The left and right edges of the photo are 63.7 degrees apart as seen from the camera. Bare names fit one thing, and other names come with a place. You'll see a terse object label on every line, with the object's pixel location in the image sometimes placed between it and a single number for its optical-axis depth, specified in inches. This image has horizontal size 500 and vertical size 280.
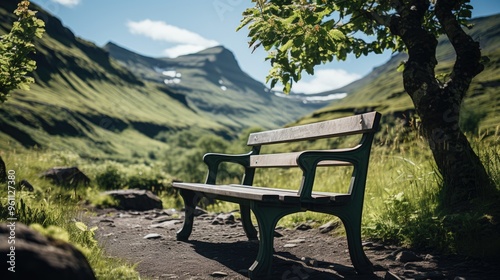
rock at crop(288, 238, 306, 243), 204.4
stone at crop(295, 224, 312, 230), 233.4
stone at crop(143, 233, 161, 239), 222.7
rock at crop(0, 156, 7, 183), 247.5
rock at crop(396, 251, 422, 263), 156.9
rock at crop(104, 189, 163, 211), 375.2
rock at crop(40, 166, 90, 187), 365.4
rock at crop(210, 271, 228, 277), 148.9
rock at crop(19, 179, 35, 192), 291.4
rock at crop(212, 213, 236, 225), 280.2
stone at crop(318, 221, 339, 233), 215.3
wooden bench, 136.3
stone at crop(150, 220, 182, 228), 269.6
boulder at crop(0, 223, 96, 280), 66.1
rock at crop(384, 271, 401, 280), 137.6
